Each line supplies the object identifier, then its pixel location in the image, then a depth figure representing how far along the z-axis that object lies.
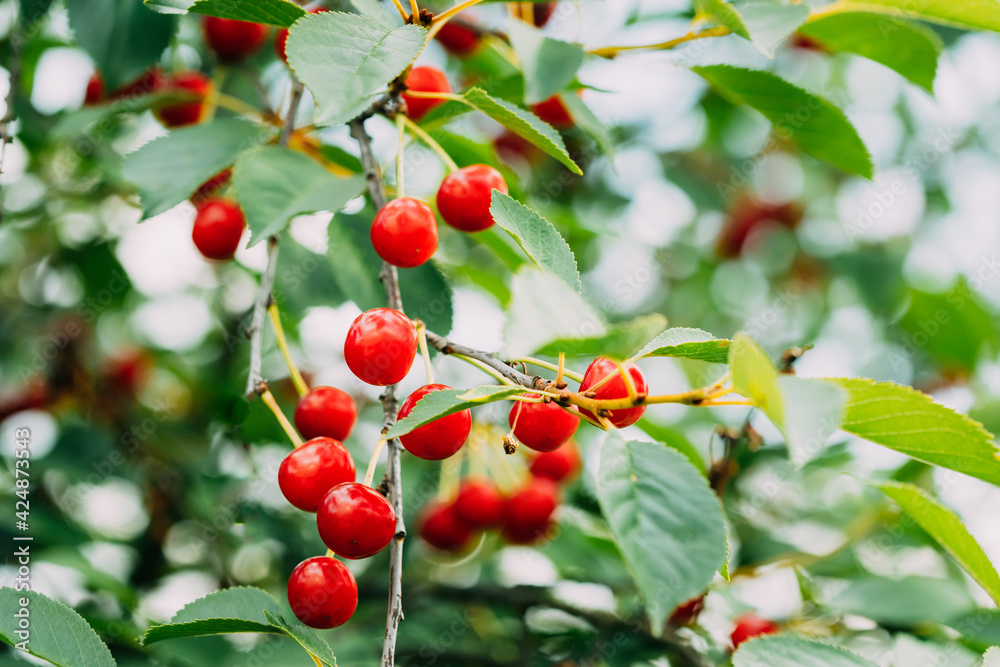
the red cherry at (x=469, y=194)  0.49
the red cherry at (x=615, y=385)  0.44
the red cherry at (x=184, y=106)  0.59
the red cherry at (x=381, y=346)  0.45
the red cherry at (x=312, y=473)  0.46
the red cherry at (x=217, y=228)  0.54
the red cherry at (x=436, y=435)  0.45
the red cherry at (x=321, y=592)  0.45
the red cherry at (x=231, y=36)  0.61
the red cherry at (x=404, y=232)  0.47
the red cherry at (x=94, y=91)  0.64
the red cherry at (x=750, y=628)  0.56
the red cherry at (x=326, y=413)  0.49
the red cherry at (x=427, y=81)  0.53
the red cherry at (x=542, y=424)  0.45
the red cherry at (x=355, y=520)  0.44
